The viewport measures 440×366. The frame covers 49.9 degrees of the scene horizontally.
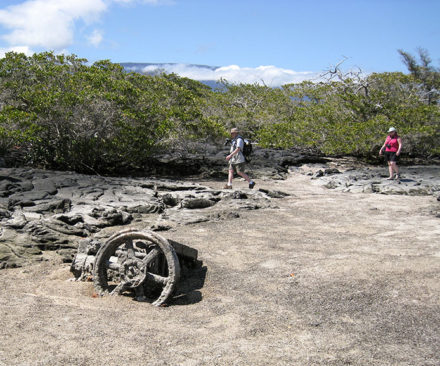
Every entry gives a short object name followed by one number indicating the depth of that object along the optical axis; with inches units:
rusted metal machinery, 199.8
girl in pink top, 531.8
